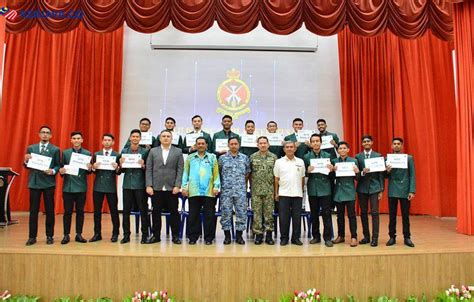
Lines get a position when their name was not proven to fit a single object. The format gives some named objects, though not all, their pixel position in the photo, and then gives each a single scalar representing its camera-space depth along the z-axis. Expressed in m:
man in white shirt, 4.80
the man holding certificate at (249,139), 5.49
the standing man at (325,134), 5.74
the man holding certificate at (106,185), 4.79
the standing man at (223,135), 5.43
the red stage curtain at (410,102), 7.80
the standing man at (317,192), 4.83
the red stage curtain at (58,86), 7.93
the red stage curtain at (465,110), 5.69
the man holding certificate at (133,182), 4.77
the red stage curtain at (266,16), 6.28
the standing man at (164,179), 4.75
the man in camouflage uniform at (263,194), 4.85
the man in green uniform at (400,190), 4.77
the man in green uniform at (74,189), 4.70
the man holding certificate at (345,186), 4.75
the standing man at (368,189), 4.80
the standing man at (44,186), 4.62
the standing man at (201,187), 4.76
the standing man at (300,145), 5.66
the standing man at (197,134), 5.59
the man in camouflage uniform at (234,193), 4.82
